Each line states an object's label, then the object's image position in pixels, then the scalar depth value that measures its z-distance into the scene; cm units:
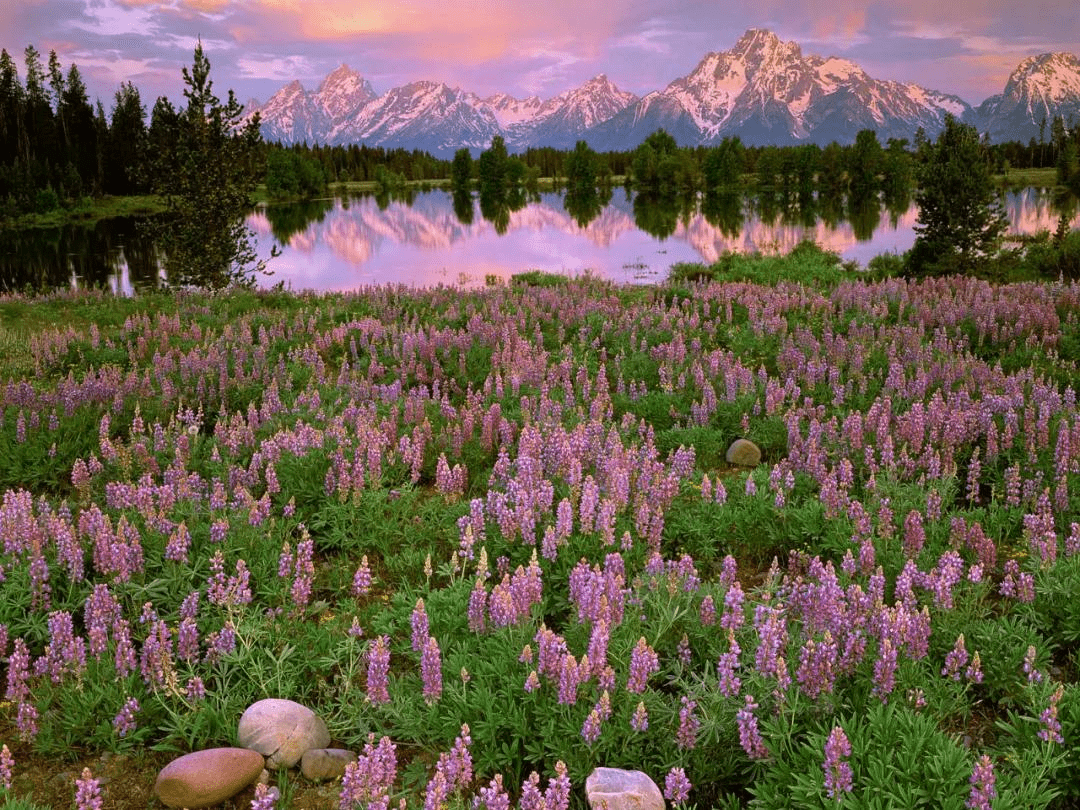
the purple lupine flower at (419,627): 496
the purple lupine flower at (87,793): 389
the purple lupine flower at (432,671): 459
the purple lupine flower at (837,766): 364
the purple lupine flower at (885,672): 432
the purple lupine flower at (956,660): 450
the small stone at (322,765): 480
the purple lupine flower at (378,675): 470
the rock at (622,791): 406
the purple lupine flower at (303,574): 597
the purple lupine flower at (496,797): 368
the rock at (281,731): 482
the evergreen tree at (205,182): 2333
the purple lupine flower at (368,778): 371
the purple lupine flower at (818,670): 438
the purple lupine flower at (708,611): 528
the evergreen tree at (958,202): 2264
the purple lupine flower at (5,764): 401
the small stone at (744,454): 991
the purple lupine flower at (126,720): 485
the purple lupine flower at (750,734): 406
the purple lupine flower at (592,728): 419
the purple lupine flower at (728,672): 428
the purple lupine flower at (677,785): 384
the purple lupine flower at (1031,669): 438
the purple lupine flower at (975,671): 432
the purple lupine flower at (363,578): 573
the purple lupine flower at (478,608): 531
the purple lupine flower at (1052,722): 388
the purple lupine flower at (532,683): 444
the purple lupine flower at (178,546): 636
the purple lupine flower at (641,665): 441
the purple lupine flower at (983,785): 348
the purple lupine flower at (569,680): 438
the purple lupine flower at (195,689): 502
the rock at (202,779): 450
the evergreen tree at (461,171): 15488
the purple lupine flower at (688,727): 425
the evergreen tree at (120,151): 11619
